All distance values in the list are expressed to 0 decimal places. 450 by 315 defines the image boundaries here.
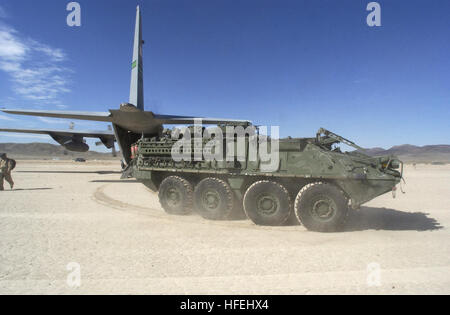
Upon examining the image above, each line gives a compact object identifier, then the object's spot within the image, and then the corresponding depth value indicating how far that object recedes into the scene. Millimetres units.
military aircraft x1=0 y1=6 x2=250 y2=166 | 14023
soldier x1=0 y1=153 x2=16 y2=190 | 11672
